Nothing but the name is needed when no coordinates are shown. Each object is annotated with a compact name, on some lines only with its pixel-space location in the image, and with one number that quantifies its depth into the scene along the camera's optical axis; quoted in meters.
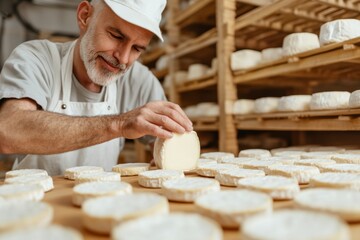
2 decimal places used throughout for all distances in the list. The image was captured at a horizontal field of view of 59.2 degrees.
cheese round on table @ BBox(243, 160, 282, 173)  1.38
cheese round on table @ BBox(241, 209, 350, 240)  0.57
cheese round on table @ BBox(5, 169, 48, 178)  1.36
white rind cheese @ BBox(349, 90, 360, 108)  1.60
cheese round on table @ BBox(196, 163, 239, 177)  1.39
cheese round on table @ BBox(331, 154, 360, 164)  1.44
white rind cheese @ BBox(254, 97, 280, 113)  2.21
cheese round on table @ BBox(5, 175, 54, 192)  1.19
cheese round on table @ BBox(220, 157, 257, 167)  1.50
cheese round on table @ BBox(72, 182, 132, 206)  0.96
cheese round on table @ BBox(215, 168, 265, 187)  1.20
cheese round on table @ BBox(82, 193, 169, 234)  0.73
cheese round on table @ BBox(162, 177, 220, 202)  0.98
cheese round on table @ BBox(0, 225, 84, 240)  0.61
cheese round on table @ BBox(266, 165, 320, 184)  1.20
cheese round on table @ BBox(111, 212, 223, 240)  0.60
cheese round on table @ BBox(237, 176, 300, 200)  0.96
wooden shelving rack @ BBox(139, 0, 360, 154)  1.86
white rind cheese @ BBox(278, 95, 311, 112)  1.98
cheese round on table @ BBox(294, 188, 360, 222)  0.73
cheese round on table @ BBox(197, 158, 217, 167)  1.59
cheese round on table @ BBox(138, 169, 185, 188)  1.22
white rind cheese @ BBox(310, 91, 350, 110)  1.74
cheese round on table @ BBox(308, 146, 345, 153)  1.85
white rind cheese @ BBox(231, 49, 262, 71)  2.44
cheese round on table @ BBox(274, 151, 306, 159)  1.69
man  1.43
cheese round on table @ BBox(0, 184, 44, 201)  0.96
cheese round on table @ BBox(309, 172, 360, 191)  0.97
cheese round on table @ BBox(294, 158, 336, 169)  1.37
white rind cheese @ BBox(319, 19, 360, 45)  1.74
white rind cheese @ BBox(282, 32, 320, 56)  1.97
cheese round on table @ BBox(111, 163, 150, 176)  1.53
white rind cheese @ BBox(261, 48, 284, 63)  2.23
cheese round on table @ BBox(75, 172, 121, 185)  1.25
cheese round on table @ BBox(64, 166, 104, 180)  1.46
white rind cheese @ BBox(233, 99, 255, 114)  2.45
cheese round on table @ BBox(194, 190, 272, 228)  0.74
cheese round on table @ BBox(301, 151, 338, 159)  1.59
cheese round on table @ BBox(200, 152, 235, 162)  1.77
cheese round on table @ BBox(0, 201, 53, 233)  0.70
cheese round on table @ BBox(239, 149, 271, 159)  1.77
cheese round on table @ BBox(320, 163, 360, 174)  1.21
